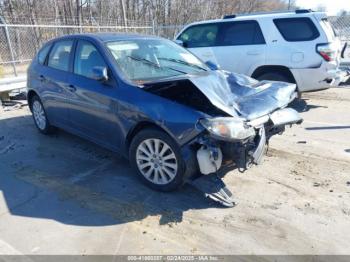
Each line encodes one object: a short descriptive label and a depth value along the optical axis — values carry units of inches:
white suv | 276.1
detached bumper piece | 140.4
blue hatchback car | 136.4
